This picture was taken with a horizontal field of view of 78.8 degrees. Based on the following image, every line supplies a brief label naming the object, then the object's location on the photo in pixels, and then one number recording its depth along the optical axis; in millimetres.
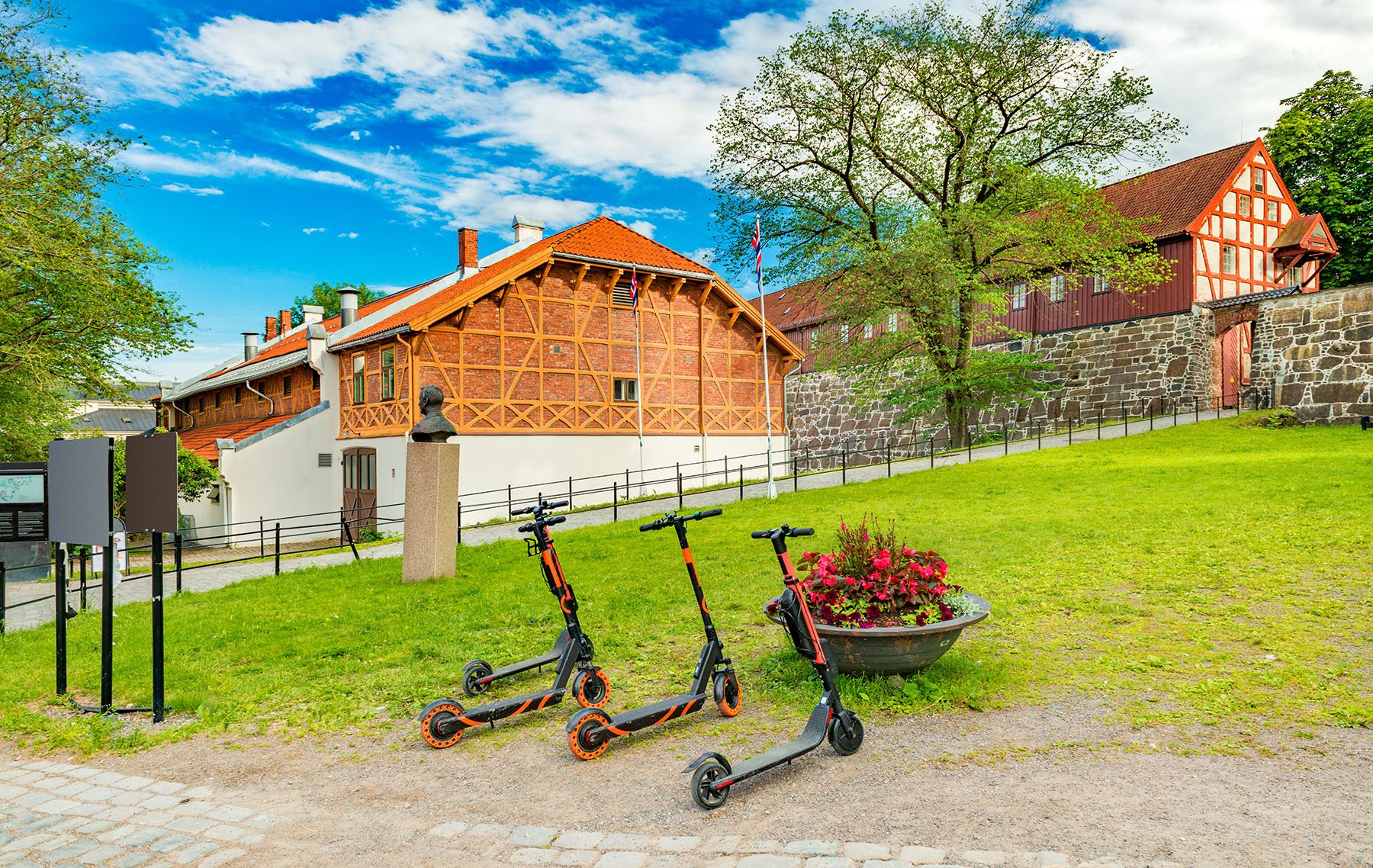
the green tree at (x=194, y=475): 26047
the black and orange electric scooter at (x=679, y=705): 5281
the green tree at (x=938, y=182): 23141
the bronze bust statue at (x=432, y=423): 12672
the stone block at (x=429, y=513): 12180
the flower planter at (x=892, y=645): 5730
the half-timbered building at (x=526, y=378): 23055
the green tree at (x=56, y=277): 19594
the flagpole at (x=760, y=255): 20444
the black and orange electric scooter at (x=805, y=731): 4508
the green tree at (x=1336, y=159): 32750
